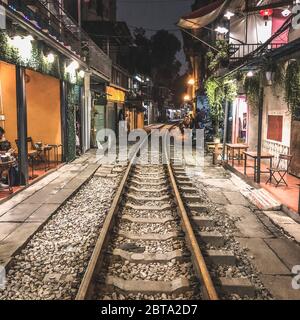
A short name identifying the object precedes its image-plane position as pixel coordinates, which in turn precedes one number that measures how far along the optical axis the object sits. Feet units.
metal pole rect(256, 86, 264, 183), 38.08
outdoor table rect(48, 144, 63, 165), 52.45
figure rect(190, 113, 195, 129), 96.65
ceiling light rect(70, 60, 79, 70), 54.90
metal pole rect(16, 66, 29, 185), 36.55
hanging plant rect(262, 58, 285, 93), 36.42
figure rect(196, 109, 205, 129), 94.32
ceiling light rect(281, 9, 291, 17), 51.18
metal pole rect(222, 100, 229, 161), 55.21
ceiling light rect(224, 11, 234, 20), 59.47
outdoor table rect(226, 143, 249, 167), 49.66
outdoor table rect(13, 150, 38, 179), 41.30
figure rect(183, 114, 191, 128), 113.16
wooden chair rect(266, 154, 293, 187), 36.70
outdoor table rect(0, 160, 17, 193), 32.64
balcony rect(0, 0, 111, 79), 40.24
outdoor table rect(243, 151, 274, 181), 39.62
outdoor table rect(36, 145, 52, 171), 46.23
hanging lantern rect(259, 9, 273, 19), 55.31
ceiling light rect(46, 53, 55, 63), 44.35
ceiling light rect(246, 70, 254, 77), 44.45
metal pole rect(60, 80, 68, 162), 52.39
